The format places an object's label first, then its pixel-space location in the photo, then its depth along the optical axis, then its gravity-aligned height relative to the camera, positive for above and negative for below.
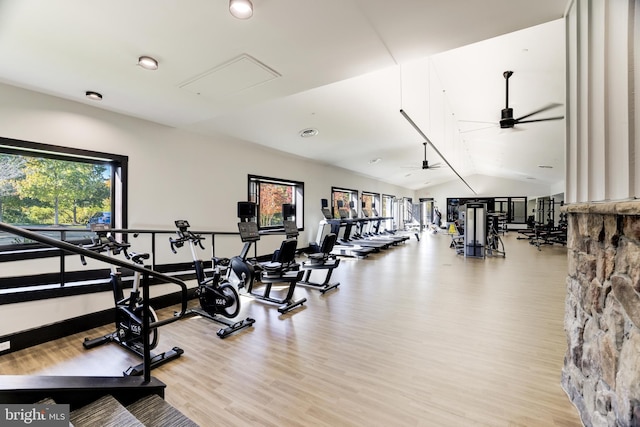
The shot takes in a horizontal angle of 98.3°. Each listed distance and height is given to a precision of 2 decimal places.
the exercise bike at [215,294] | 3.58 -1.09
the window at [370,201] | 12.96 +0.56
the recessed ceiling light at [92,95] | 3.36 +1.44
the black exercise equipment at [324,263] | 5.17 -0.98
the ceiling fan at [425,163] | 9.81 +2.12
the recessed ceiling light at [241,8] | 1.92 +1.45
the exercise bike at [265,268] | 3.97 -0.86
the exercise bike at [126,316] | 2.77 -1.09
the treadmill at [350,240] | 9.27 -1.02
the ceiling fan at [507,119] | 4.81 +1.66
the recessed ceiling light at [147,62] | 2.60 +1.43
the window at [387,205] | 15.51 +0.46
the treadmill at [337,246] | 8.59 -1.12
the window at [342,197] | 10.16 +0.63
